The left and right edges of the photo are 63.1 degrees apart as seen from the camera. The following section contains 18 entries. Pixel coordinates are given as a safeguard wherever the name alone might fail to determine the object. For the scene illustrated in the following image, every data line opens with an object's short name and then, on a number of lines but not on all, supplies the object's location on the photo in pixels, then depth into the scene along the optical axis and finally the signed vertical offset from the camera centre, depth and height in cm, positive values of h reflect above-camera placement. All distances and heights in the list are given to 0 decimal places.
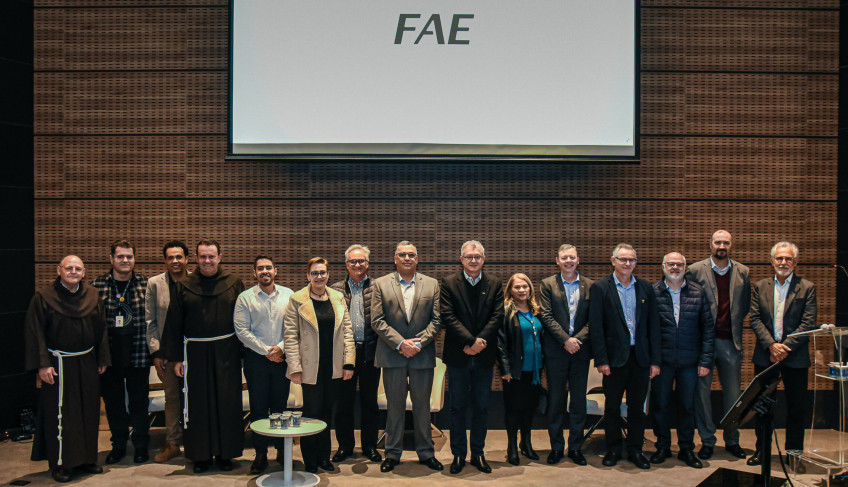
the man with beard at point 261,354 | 465 -84
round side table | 413 -136
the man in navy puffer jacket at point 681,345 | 488 -81
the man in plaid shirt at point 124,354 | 488 -89
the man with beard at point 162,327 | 491 -71
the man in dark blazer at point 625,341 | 474 -76
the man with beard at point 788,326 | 482 -67
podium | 425 -145
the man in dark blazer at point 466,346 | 467 -77
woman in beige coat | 454 -78
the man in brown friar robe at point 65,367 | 450 -92
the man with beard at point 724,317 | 501 -63
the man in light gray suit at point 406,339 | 473 -75
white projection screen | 584 +136
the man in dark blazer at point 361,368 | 492 -100
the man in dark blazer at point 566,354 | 487 -87
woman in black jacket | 471 -86
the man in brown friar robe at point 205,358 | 464 -87
